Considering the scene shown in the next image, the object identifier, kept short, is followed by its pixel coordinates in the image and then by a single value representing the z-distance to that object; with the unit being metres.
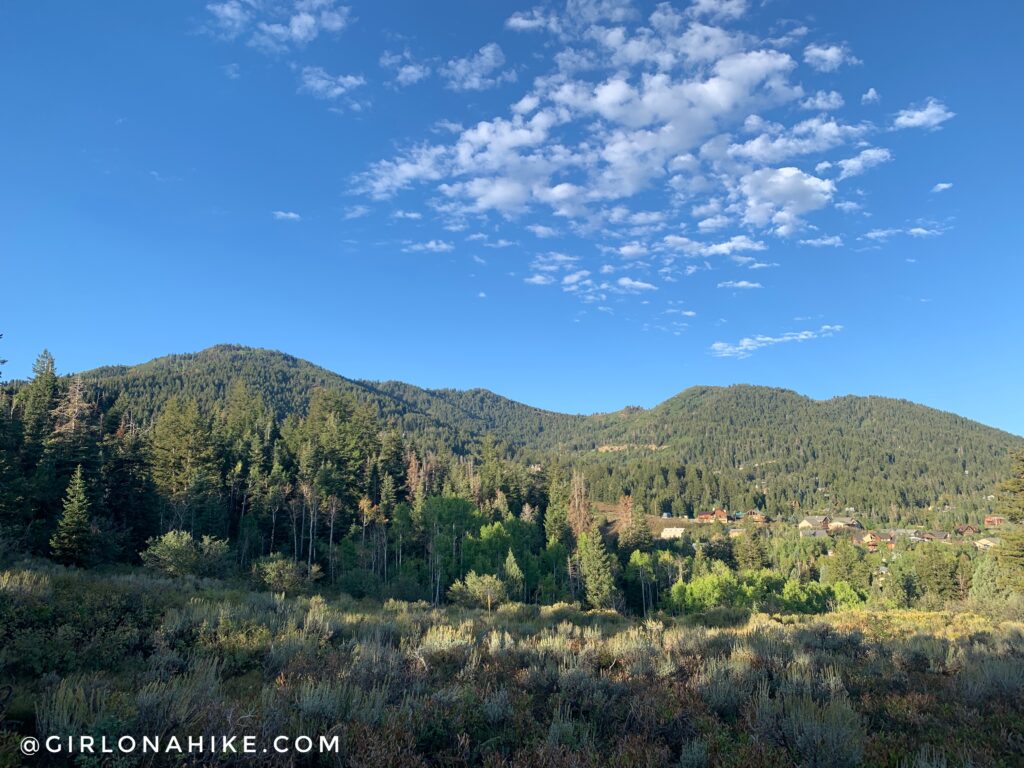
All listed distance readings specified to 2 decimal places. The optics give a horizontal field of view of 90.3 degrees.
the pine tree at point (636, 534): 79.31
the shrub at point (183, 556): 31.91
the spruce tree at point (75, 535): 32.88
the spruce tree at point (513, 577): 50.25
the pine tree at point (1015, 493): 39.25
